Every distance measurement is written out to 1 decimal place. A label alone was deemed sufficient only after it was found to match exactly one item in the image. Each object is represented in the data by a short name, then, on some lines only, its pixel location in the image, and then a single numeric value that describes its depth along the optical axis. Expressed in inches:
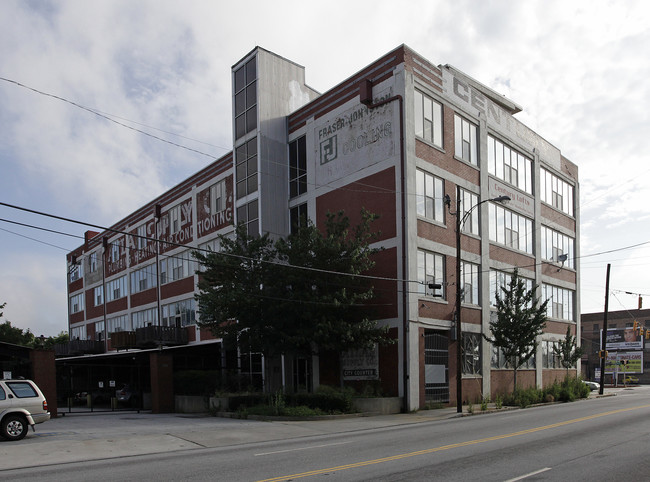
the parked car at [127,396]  1487.5
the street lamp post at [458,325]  999.0
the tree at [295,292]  1000.2
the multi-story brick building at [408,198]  1134.4
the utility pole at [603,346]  1745.2
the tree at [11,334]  2340.9
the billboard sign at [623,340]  3358.8
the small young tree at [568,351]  1521.3
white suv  677.3
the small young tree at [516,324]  1189.1
